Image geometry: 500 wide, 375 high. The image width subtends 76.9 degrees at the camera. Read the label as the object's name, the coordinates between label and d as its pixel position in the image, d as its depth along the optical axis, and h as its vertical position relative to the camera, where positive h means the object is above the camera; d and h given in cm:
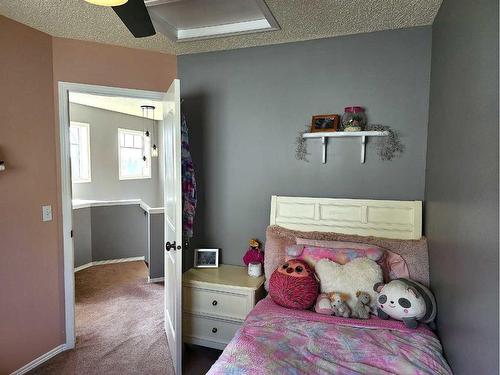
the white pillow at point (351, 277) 184 -63
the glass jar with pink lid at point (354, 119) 222 +37
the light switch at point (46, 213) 231 -33
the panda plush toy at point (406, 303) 167 -70
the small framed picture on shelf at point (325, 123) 230 +35
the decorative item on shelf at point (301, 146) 244 +19
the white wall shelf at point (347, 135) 219 +26
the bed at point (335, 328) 135 -82
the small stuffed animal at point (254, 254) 251 -67
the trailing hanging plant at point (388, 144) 222 +20
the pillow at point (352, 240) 197 -51
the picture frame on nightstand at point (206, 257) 264 -73
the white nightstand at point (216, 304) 226 -98
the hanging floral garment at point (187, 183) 247 -11
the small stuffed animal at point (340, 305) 179 -77
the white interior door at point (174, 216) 209 -33
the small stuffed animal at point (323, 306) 182 -78
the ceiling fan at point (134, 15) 123 +68
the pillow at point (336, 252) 197 -52
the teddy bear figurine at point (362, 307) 177 -77
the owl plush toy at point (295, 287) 187 -70
